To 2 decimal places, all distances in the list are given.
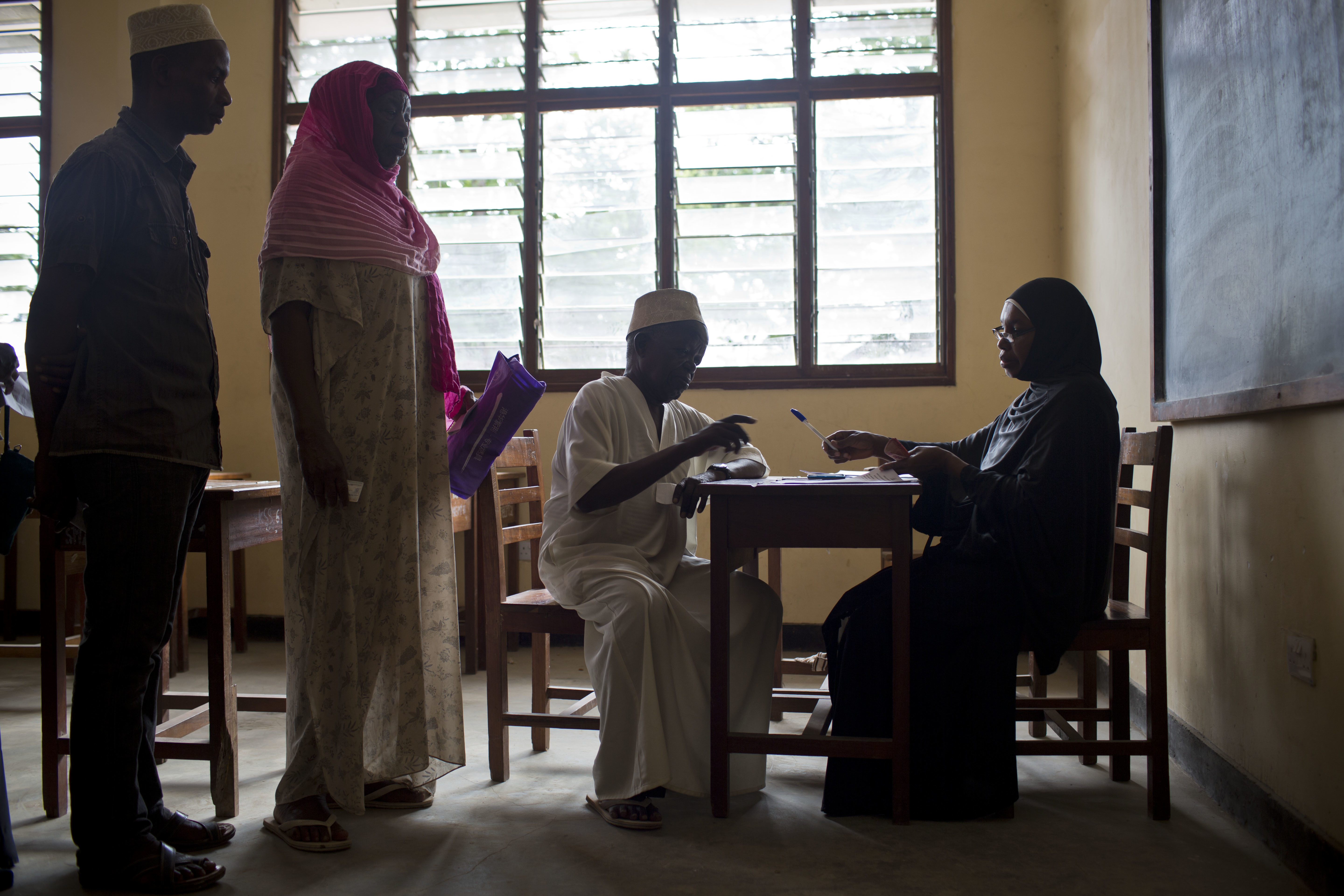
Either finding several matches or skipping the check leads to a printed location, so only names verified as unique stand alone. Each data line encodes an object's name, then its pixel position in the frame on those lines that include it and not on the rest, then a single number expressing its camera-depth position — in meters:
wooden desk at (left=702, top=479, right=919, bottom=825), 2.17
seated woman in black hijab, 2.20
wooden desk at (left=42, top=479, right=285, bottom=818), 2.20
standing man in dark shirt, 1.71
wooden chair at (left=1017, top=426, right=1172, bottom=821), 2.22
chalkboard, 1.82
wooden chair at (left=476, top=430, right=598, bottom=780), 2.46
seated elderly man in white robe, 2.22
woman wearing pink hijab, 2.06
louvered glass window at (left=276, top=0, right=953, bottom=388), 4.34
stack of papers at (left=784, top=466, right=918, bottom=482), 2.44
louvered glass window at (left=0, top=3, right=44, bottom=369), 4.86
